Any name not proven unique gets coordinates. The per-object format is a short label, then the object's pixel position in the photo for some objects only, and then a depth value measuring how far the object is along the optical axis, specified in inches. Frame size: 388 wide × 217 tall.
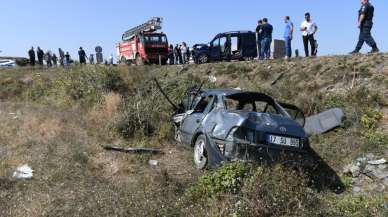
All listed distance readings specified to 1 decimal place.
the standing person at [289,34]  574.9
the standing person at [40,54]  1141.2
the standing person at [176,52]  1037.6
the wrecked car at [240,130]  251.9
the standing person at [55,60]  1195.4
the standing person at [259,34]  619.5
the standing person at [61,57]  1159.0
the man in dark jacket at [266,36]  611.2
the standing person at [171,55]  1045.8
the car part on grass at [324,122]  346.9
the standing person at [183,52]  1008.9
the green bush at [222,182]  227.9
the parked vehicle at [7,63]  1181.6
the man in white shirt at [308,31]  533.3
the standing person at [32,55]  1144.8
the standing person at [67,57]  1191.8
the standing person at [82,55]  1143.1
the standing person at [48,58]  1168.4
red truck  1049.5
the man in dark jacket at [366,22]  442.3
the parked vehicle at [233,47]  803.4
